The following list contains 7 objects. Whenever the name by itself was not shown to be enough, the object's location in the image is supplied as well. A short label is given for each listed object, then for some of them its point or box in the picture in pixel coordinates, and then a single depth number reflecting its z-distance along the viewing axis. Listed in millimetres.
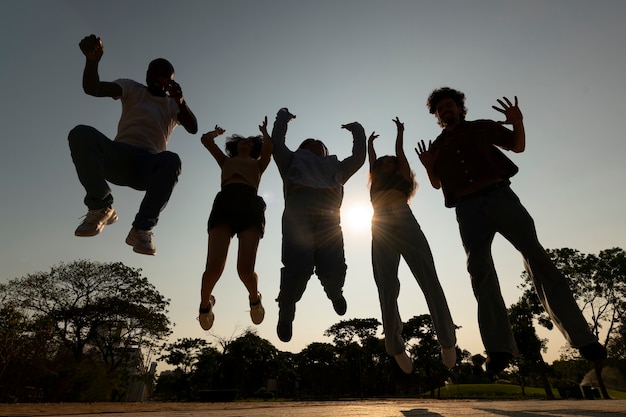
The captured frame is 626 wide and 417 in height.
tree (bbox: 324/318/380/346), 64062
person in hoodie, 3943
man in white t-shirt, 3309
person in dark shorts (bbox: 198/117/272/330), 4223
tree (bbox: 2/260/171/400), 27172
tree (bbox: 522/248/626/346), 28344
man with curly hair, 2742
